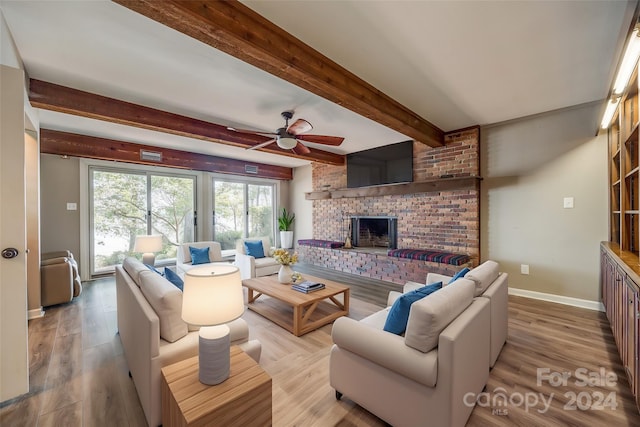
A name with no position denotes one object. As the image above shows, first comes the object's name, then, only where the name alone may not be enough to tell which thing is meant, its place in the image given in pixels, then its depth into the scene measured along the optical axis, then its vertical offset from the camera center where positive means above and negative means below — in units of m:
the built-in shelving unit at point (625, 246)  1.63 -0.38
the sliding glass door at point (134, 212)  4.76 +0.03
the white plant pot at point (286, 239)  7.02 -0.72
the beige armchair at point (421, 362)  1.29 -0.82
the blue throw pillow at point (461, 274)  2.14 -0.52
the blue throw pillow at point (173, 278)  2.11 -0.54
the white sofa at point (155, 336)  1.46 -0.79
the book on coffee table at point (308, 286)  2.99 -0.87
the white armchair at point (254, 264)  4.43 -0.89
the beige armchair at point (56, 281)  3.27 -0.85
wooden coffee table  2.71 -1.15
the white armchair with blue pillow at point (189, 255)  4.31 -0.71
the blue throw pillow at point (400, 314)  1.57 -0.63
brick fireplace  4.01 -0.08
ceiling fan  3.11 +0.95
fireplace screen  5.36 -0.42
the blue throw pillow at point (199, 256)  4.22 -0.70
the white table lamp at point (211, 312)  1.27 -0.49
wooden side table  1.11 -0.84
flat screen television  4.71 +0.90
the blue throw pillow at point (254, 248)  4.79 -0.67
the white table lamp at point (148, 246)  3.48 -0.43
